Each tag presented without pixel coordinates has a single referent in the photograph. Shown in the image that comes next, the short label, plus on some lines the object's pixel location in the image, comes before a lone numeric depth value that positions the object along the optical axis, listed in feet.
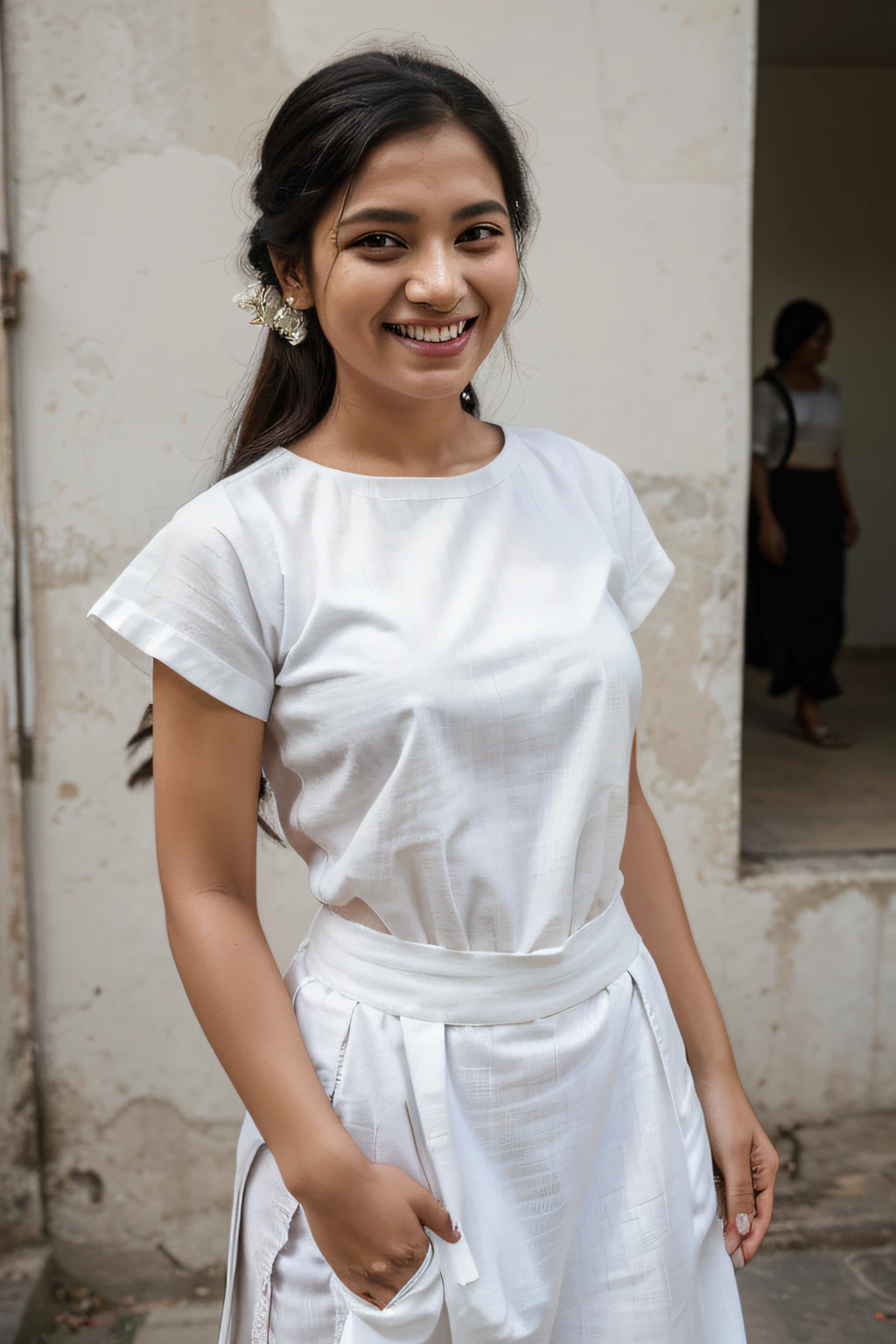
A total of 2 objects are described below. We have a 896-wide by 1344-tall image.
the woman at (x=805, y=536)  16.17
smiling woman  3.61
